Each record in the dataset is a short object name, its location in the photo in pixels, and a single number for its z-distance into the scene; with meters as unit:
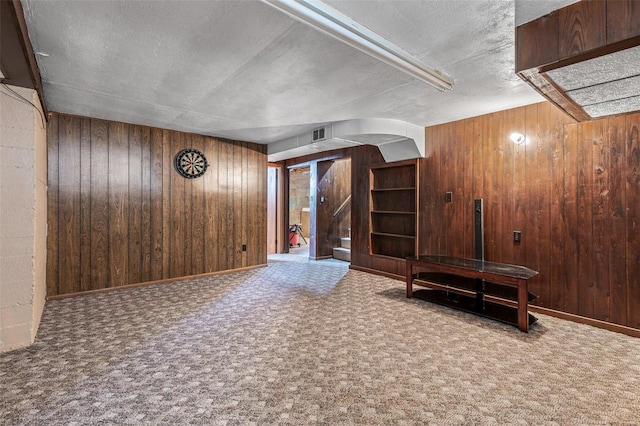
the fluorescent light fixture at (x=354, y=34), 1.65
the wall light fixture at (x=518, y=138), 3.44
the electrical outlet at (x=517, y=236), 3.48
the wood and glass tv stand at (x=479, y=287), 2.84
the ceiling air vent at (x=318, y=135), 4.45
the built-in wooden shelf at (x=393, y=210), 4.81
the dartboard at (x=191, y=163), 4.71
